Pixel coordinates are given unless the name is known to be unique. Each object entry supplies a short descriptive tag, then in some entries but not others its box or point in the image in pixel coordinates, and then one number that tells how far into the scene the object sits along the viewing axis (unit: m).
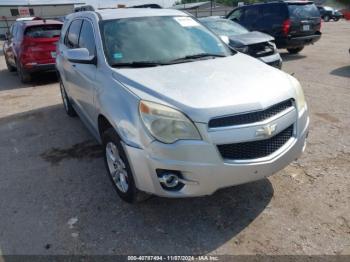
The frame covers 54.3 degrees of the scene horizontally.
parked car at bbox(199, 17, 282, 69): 7.82
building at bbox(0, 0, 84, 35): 42.91
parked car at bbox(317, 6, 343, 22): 33.66
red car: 9.37
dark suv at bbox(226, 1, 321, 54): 10.73
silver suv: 2.63
